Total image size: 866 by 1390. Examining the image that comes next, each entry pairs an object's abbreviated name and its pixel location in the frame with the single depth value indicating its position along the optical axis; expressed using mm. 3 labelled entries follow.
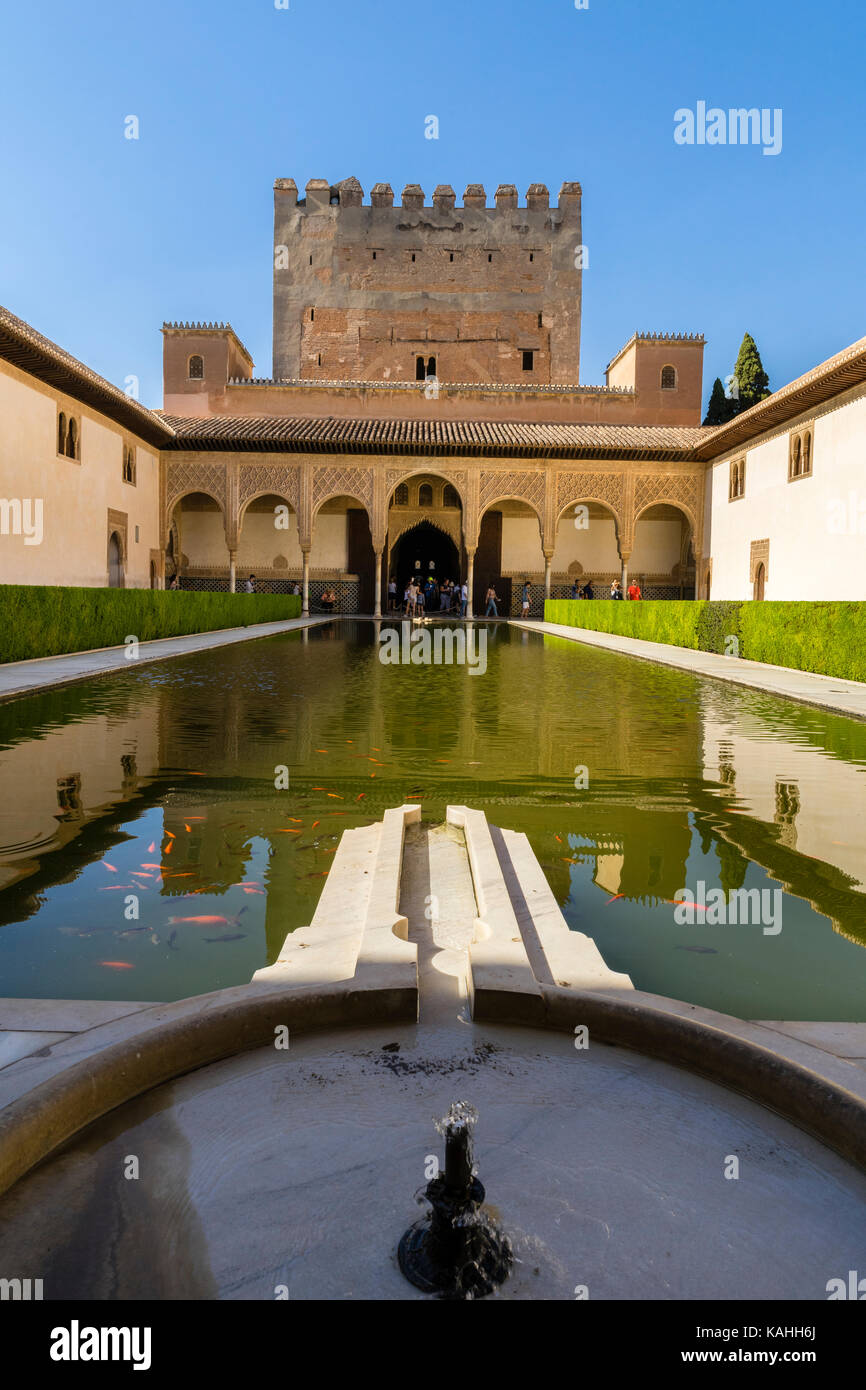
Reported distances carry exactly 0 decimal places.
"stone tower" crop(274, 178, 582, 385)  37688
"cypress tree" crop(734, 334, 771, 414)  35625
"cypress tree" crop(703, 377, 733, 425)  37031
